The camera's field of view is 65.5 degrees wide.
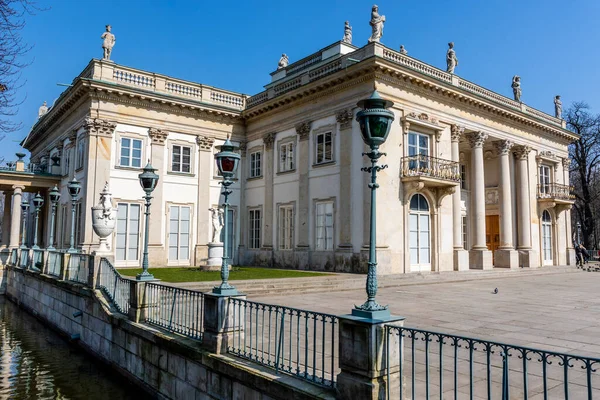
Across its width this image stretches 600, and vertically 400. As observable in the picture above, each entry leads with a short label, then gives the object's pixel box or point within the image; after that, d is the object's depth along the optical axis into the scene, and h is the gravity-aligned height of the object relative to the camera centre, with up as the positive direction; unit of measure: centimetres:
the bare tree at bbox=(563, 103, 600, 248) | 3834 +711
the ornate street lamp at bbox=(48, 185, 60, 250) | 1826 +169
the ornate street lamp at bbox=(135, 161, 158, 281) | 1105 +139
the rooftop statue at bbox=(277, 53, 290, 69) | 3033 +1164
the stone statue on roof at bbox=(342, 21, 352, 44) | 2586 +1156
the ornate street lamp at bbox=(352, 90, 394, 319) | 499 +120
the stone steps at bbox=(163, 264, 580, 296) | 1430 -151
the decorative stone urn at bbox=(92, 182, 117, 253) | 1466 +67
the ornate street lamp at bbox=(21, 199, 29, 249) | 3301 +37
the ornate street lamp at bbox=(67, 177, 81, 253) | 1610 +173
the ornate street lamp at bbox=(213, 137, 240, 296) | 739 +125
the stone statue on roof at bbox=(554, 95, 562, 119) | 3307 +947
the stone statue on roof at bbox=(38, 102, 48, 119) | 3847 +1061
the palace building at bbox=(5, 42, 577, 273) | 2062 +385
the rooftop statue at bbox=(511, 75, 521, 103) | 2908 +961
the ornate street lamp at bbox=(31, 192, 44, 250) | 2126 +170
